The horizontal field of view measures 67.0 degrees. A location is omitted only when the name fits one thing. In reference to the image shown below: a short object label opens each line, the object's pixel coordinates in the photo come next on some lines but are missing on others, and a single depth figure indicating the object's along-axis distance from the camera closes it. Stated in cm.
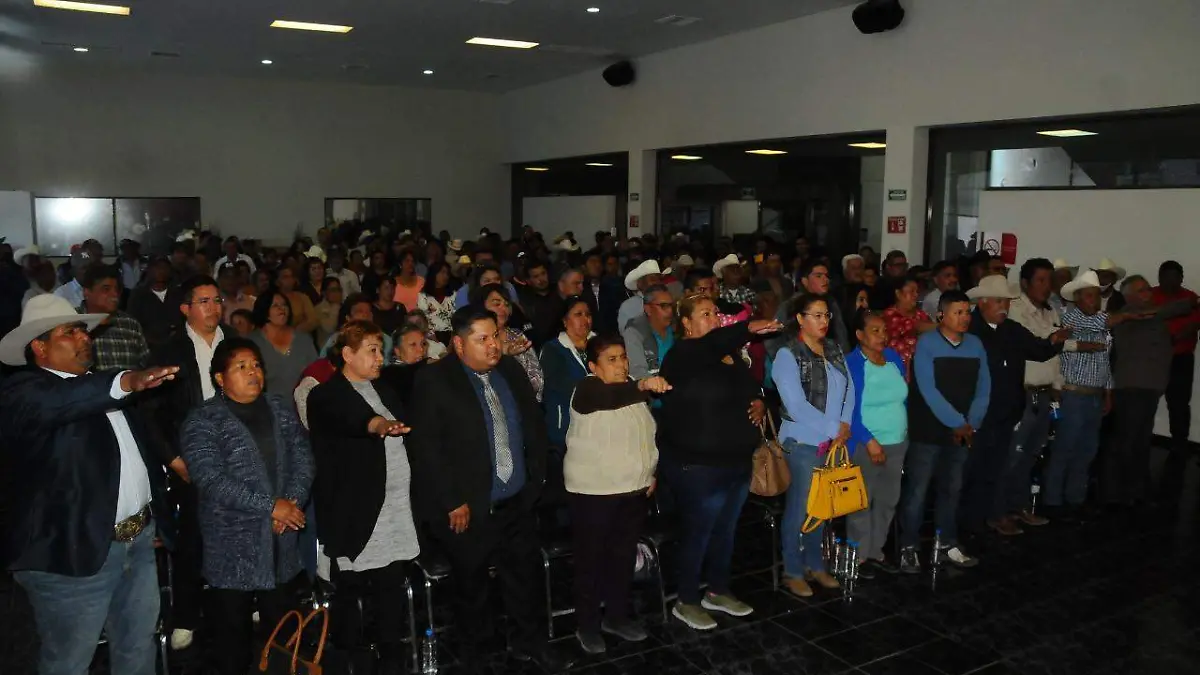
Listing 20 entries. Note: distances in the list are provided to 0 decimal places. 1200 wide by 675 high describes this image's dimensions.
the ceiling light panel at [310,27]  1198
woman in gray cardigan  355
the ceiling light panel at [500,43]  1312
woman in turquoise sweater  518
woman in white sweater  424
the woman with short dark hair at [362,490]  380
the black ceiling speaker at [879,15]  995
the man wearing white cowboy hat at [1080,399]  657
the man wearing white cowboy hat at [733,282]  743
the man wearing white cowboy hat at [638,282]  728
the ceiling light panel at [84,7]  1082
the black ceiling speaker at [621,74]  1452
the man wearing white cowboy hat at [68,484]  310
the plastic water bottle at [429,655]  425
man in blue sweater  545
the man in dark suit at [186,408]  412
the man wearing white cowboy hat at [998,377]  584
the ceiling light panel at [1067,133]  897
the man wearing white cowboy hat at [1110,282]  763
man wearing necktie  396
